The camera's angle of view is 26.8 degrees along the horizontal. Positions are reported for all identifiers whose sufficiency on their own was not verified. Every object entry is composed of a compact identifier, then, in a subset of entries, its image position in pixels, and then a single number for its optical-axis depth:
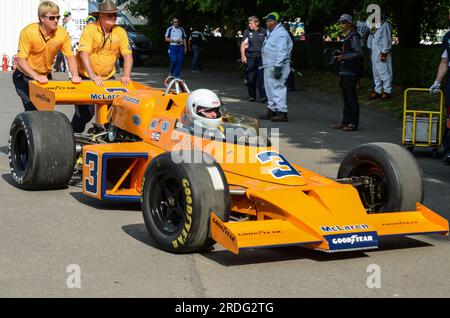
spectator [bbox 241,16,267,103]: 19.78
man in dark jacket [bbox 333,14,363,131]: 15.22
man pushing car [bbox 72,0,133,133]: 11.20
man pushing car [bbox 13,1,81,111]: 10.88
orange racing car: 6.90
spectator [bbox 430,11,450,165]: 12.28
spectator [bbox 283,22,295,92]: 23.36
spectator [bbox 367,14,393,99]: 19.53
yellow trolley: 12.79
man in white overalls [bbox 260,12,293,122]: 16.72
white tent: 30.84
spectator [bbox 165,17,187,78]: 25.84
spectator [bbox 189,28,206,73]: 30.22
